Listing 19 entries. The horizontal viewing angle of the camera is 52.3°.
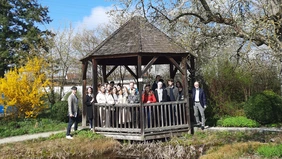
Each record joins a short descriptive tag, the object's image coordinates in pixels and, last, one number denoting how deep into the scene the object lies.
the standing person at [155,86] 11.90
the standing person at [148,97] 10.14
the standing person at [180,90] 11.00
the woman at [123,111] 9.98
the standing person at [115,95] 10.67
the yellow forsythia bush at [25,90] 13.94
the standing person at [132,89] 10.34
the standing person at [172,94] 10.59
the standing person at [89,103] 11.25
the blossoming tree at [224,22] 6.55
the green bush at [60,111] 14.29
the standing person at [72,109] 10.04
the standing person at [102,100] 10.38
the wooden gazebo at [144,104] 9.73
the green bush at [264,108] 11.08
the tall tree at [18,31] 20.23
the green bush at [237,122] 11.20
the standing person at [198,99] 10.92
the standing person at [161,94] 10.40
